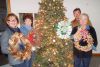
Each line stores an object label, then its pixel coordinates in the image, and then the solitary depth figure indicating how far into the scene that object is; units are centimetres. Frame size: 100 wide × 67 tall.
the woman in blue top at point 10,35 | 147
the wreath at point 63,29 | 190
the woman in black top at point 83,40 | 182
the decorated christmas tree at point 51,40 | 200
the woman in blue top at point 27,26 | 182
